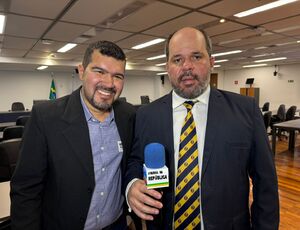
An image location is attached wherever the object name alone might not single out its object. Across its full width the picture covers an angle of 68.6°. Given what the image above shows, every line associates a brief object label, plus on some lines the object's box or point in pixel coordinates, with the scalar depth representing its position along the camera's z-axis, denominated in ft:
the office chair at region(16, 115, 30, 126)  14.75
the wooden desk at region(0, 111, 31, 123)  18.77
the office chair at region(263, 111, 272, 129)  18.75
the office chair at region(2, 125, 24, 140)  11.50
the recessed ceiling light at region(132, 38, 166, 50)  18.01
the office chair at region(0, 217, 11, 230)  4.33
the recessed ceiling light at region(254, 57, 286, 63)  29.40
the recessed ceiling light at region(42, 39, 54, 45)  17.47
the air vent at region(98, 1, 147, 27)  10.41
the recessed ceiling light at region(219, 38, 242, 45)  18.37
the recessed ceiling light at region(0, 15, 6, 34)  12.07
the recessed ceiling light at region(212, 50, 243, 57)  23.79
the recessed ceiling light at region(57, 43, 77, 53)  19.59
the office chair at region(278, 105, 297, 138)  24.81
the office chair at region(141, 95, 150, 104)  30.53
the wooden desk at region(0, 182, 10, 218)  4.76
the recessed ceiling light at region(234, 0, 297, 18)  10.40
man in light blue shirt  3.67
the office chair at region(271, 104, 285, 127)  24.58
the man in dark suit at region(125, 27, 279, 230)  3.38
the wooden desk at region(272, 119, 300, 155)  15.51
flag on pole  34.18
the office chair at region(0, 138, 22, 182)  7.17
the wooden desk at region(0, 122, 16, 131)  16.44
